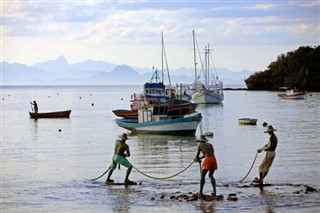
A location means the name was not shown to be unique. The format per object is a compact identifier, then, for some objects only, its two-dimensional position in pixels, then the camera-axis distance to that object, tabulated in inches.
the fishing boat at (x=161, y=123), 1824.6
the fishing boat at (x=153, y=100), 2046.8
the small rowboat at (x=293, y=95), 5191.9
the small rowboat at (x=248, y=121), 2356.2
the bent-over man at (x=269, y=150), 892.0
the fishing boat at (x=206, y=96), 4527.6
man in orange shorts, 823.1
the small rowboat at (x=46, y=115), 3004.4
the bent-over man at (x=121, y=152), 940.6
